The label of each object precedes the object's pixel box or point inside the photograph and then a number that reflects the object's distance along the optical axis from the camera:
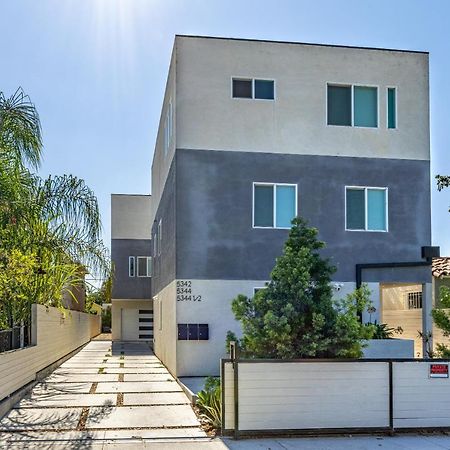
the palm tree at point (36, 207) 11.19
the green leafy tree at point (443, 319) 10.12
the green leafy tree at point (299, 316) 8.88
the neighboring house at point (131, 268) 33.94
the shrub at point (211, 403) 9.26
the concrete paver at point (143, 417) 9.70
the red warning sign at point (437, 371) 9.23
